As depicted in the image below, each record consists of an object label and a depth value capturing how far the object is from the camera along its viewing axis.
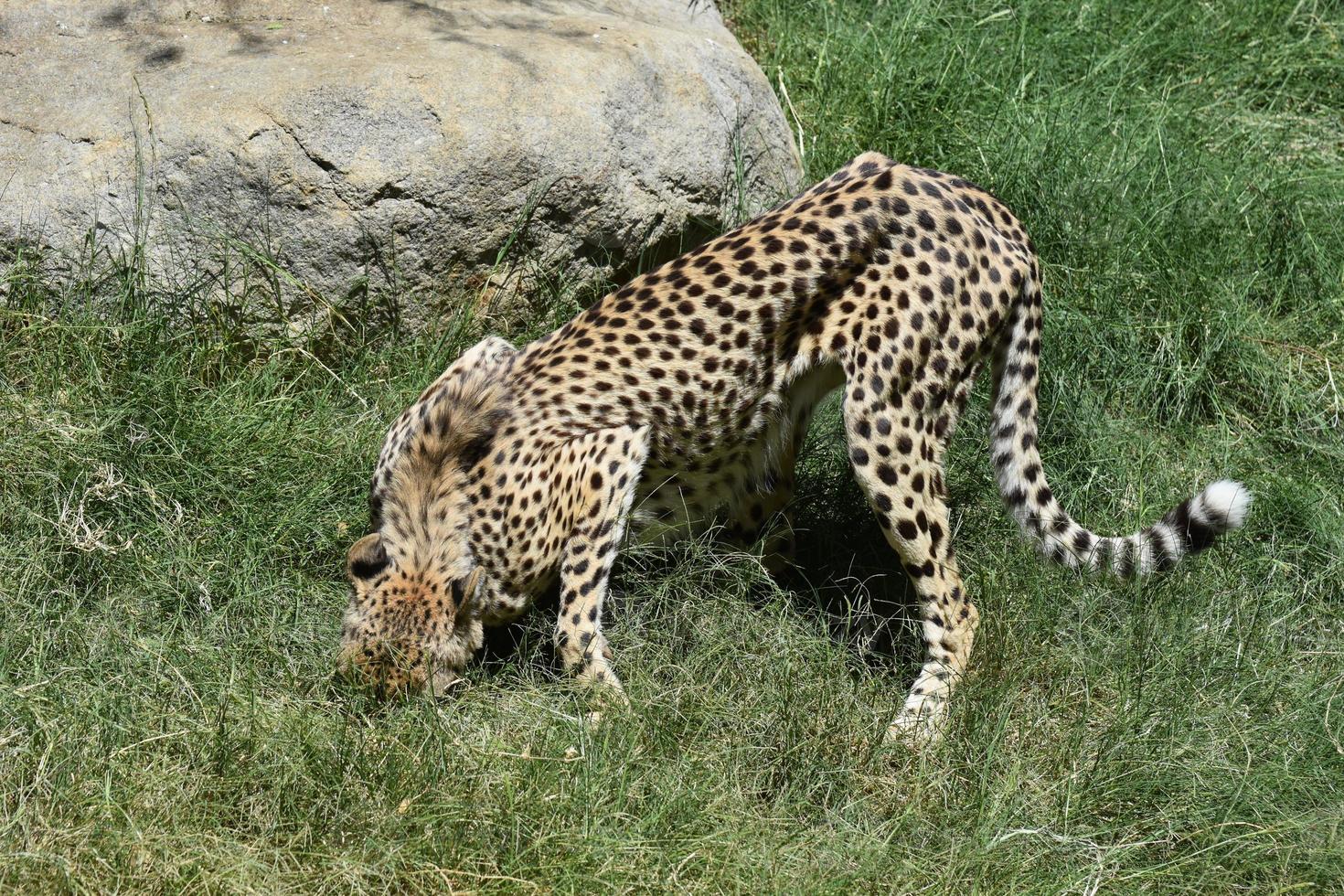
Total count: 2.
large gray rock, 10.24
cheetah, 8.79
